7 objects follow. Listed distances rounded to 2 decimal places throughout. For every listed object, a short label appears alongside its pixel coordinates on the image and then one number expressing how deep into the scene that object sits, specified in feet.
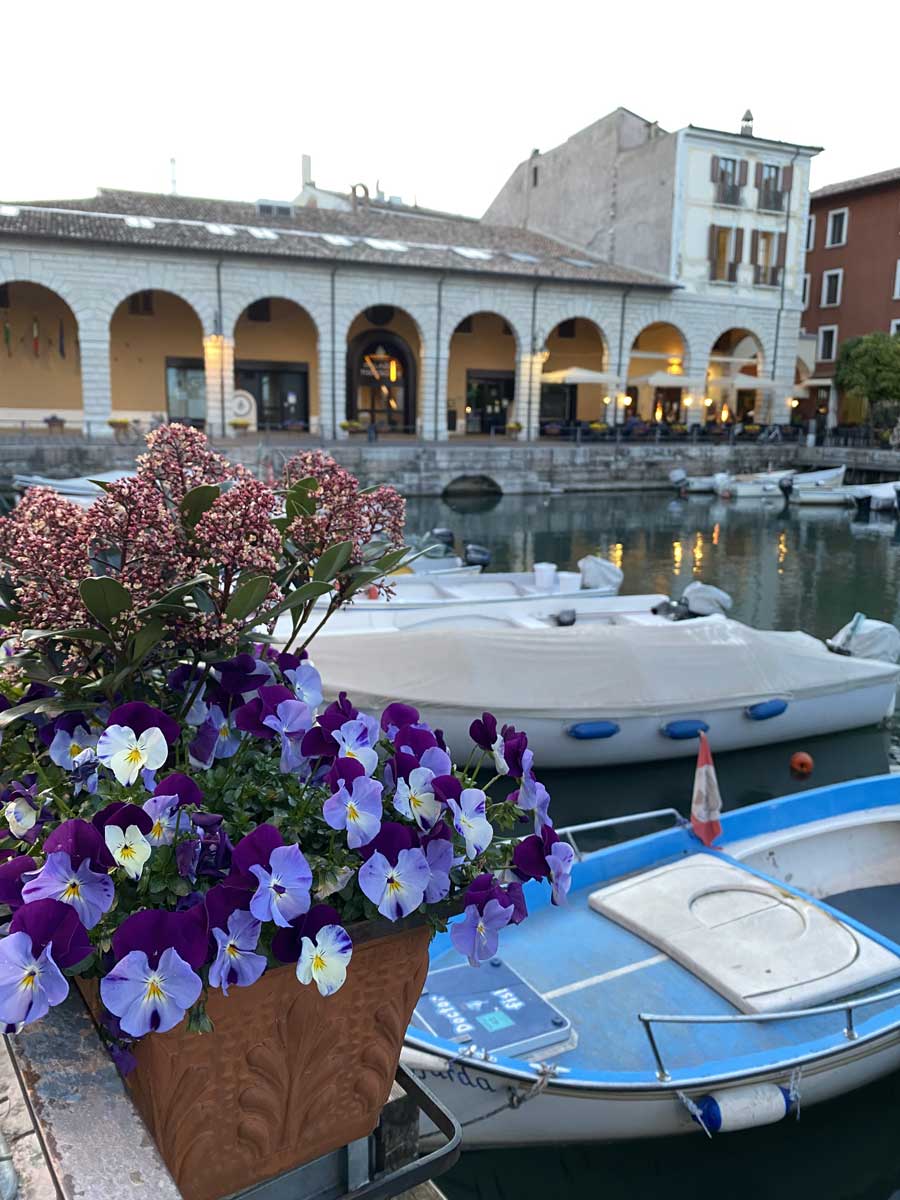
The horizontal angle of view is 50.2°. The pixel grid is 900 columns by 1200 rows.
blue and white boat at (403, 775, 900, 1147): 14.64
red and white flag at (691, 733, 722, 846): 21.58
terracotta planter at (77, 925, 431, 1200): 5.27
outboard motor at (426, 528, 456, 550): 58.95
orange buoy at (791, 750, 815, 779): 33.37
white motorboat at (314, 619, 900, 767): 29.94
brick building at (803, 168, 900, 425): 138.62
